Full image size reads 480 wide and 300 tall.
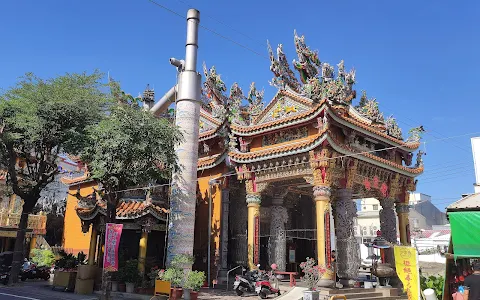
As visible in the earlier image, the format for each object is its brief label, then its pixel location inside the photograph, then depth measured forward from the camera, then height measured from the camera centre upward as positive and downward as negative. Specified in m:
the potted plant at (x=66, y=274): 18.53 -1.20
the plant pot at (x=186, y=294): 14.40 -1.55
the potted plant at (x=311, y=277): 13.67 -0.90
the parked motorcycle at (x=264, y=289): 16.00 -1.49
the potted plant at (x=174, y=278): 14.37 -1.05
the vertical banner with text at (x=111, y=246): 14.01 +0.06
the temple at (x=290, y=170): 18.25 +3.84
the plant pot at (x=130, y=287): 17.25 -1.61
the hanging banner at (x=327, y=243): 16.80 +0.34
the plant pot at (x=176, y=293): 14.23 -1.51
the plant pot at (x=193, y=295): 14.53 -1.60
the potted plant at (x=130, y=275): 17.31 -1.14
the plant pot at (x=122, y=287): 17.70 -1.66
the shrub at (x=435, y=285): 12.07 -0.92
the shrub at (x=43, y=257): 24.62 -0.64
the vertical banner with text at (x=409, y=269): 9.95 -0.39
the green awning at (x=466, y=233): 8.13 +0.41
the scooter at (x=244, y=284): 16.77 -1.37
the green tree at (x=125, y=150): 14.64 +3.49
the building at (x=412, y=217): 49.19 +4.54
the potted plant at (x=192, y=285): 14.48 -1.24
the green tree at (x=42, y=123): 17.11 +5.15
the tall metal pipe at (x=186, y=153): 17.36 +4.20
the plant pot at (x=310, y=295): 13.60 -1.43
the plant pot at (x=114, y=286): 17.81 -1.64
